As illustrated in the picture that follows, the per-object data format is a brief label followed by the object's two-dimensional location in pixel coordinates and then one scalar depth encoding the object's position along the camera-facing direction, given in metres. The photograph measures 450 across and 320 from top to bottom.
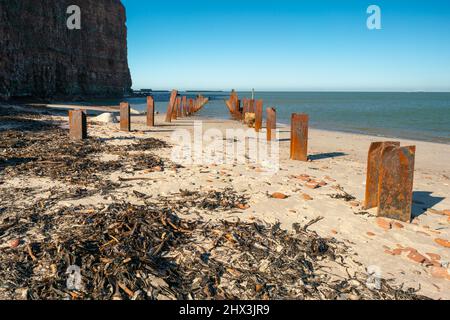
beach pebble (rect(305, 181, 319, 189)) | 5.62
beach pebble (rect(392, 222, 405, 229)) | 4.08
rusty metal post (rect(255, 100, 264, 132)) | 13.79
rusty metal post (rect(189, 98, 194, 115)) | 25.57
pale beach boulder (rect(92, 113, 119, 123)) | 14.35
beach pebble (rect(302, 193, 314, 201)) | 4.96
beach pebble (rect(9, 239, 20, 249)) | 3.14
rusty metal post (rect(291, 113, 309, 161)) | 8.14
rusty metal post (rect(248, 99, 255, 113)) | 17.89
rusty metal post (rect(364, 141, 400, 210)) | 4.65
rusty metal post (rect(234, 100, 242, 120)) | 21.53
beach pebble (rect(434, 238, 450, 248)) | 3.65
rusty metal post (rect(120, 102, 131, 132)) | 11.52
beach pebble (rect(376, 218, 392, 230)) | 4.04
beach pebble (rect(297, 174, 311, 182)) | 6.12
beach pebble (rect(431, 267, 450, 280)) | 3.00
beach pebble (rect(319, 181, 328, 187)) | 5.79
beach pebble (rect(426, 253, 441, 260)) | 3.33
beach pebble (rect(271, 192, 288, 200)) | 4.98
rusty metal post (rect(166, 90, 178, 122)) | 16.68
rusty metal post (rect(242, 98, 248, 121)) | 18.55
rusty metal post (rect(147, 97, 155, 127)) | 13.93
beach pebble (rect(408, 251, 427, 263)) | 3.26
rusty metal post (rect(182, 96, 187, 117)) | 23.51
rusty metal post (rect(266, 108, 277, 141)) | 10.85
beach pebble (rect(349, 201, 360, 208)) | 4.76
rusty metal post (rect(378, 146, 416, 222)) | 4.24
